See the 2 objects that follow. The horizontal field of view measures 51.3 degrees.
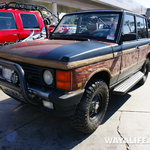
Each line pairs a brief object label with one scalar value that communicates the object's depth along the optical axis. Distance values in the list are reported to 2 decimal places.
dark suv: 2.00
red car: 5.67
